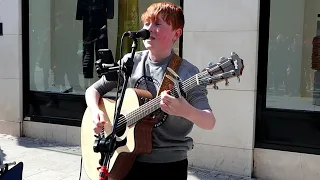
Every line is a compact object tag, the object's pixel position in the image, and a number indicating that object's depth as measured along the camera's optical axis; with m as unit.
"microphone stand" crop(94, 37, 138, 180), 2.14
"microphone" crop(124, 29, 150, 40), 2.24
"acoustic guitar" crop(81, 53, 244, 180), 2.22
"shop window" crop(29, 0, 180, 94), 6.65
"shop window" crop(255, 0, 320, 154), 5.00
